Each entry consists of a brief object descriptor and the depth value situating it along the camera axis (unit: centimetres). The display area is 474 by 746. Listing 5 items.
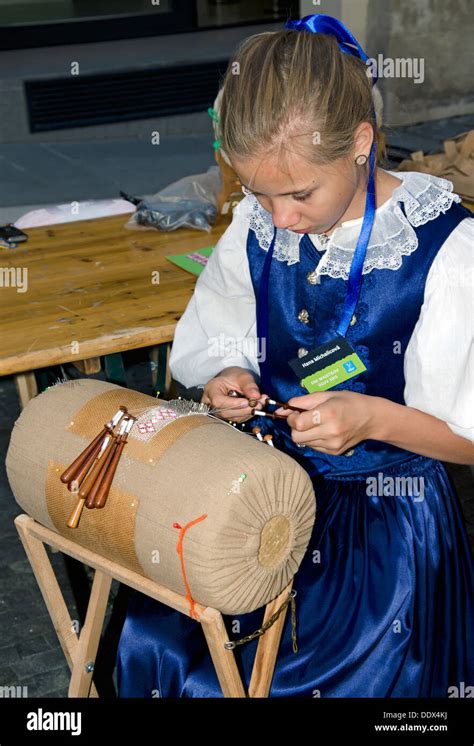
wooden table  251
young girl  170
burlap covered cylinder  162
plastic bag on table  335
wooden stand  171
